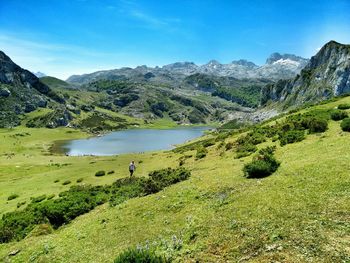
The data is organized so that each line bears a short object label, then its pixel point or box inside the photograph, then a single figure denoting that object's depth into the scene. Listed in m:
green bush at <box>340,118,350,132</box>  32.06
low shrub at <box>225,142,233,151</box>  46.88
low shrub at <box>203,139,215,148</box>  59.17
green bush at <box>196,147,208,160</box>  49.07
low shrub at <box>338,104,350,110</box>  43.80
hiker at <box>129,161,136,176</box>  47.47
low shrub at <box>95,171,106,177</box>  52.51
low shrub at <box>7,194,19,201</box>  46.13
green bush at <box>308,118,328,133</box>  35.79
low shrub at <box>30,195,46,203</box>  39.65
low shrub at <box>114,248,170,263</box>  15.08
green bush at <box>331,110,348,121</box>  37.81
